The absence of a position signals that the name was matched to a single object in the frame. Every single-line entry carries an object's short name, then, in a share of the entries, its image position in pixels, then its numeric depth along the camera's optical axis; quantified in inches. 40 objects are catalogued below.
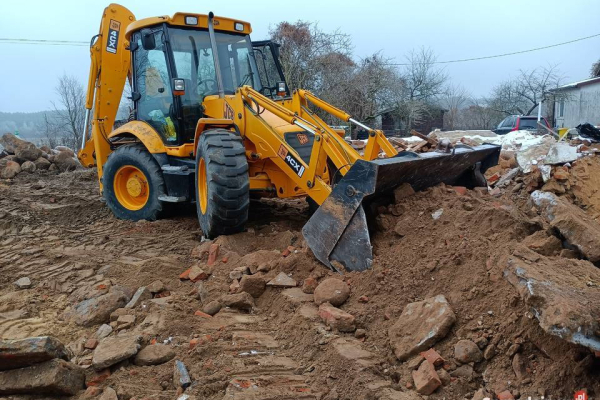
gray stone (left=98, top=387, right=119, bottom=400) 114.4
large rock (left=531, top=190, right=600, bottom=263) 144.7
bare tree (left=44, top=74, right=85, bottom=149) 1153.2
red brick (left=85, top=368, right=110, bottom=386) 124.0
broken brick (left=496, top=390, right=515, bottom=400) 103.0
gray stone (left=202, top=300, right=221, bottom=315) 163.3
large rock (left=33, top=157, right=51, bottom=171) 558.9
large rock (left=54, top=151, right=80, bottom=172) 574.8
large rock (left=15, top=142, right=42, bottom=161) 555.5
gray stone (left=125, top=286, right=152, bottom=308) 169.6
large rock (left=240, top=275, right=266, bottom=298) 173.5
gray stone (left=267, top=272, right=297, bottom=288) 172.7
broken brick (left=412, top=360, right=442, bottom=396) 111.3
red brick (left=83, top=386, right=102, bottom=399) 117.0
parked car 708.0
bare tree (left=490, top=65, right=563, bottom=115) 1493.6
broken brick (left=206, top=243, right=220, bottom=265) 205.6
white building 1159.0
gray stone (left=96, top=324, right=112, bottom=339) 150.5
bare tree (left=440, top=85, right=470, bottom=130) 1529.8
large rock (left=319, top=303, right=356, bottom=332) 140.9
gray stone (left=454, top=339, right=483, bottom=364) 116.6
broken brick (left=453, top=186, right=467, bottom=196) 195.4
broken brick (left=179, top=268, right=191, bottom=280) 194.5
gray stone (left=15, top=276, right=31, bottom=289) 197.3
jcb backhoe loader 180.5
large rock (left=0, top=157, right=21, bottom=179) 507.0
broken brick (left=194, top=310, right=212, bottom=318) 160.2
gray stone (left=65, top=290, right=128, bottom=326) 162.6
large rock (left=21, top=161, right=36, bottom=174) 535.2
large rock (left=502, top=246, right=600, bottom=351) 97.4
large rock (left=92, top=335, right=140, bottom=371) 128.6
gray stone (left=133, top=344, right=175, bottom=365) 131.3
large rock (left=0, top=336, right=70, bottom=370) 116.3
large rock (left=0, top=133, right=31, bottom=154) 581.4
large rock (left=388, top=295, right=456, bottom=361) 124.2
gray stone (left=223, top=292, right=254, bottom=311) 165.9
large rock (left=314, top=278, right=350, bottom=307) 153.5
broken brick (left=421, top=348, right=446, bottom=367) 117.5
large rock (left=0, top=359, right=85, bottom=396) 114.8
